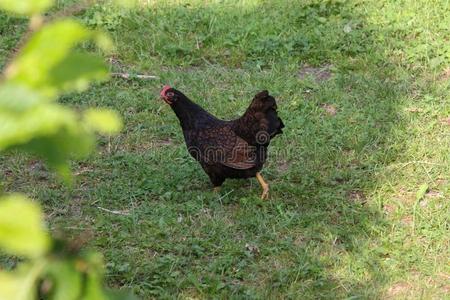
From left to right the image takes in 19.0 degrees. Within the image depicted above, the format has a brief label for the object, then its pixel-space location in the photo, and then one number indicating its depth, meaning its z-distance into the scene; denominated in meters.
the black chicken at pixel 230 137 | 8.58
